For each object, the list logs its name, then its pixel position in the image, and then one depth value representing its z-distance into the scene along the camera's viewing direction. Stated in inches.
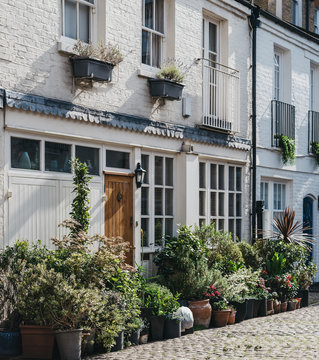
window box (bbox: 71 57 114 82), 391.5
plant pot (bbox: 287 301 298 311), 511.7
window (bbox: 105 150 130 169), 432.5
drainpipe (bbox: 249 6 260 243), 587.0
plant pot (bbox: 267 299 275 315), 481.1
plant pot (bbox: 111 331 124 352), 338.0
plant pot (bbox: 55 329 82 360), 309.9
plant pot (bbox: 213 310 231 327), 423.6
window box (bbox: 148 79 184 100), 457.7
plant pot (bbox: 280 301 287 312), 501.0
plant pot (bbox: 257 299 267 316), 472.4
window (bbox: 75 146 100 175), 408.5
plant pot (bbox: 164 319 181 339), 377.7
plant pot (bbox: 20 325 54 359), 313.4
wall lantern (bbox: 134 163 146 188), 445.7
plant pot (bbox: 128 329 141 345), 353.7
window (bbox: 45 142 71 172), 385.1
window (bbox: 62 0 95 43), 401.4
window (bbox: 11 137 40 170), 362.9
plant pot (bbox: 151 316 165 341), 371.6
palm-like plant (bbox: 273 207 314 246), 563.8
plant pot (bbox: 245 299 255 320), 454.5
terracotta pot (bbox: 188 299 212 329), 411.2
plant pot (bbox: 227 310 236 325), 434.0
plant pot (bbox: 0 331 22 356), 316.2
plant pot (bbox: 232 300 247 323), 443.2
